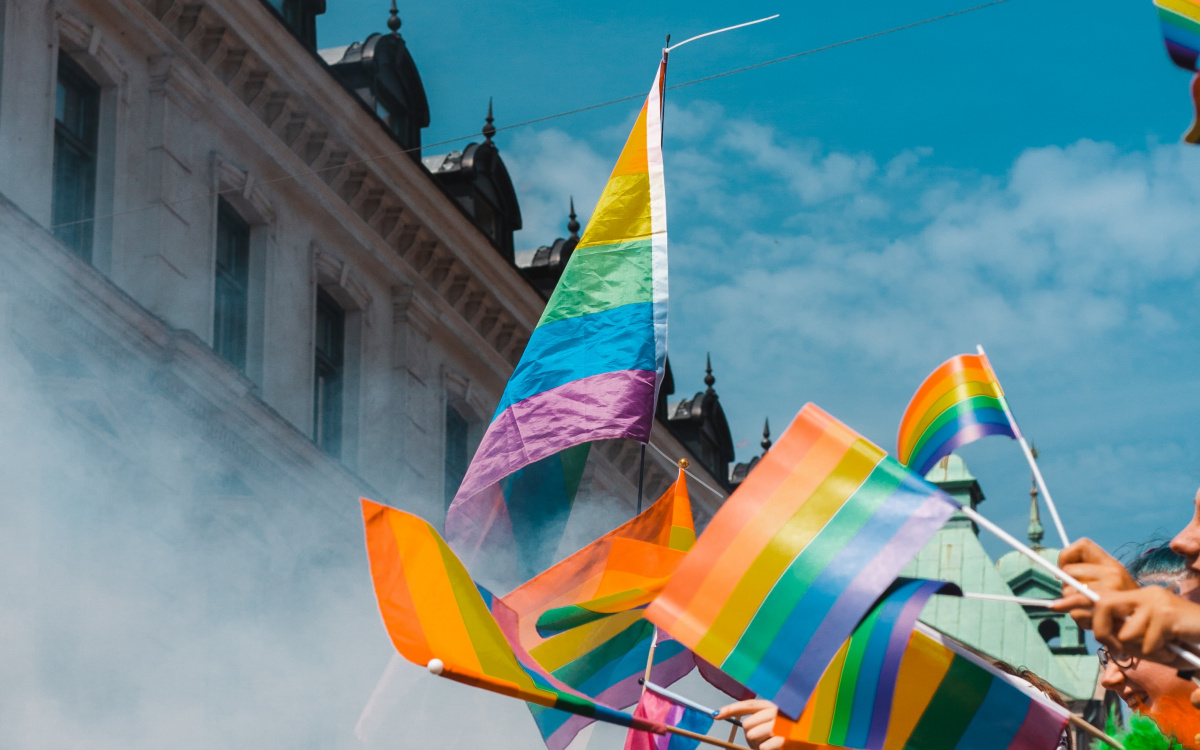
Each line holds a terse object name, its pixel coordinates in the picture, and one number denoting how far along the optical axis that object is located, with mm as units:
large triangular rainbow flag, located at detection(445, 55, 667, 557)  6891
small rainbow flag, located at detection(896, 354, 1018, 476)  5023
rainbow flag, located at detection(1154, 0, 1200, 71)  4312
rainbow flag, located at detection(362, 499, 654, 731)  4461
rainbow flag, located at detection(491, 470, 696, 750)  6477
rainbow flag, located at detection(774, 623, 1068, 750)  4410
